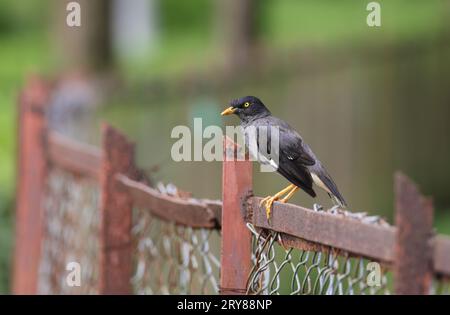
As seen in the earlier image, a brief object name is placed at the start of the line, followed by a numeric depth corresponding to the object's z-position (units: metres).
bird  3.96
